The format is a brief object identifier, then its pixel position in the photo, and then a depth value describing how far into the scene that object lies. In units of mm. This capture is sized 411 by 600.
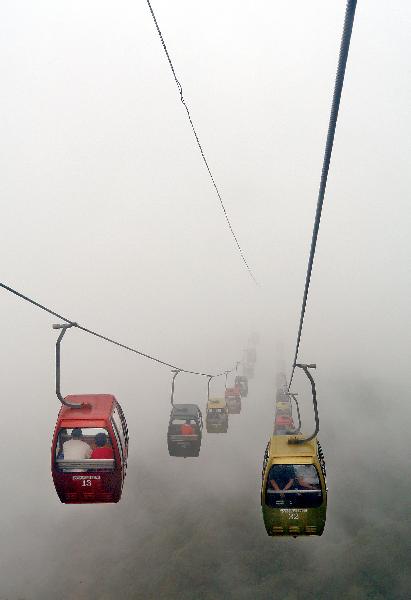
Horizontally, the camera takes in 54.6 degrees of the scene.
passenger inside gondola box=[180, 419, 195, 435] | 20709
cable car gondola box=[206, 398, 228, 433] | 30656
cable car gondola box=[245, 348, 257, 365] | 61125
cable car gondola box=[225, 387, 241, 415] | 39562
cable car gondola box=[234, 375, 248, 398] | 45344
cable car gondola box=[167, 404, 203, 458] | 20516
